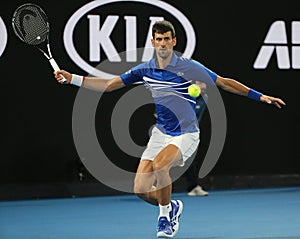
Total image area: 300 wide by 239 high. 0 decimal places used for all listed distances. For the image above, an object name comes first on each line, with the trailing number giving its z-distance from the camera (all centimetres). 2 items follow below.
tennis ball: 1302
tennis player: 1309
